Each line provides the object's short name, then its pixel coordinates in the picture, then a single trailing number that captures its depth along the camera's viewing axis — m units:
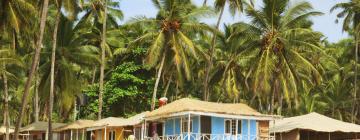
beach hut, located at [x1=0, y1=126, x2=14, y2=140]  49.14
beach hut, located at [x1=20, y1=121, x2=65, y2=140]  45.35
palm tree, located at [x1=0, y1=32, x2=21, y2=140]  39.28
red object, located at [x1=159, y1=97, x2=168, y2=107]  36.40
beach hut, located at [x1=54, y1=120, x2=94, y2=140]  42.03
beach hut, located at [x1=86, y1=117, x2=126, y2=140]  38.22
